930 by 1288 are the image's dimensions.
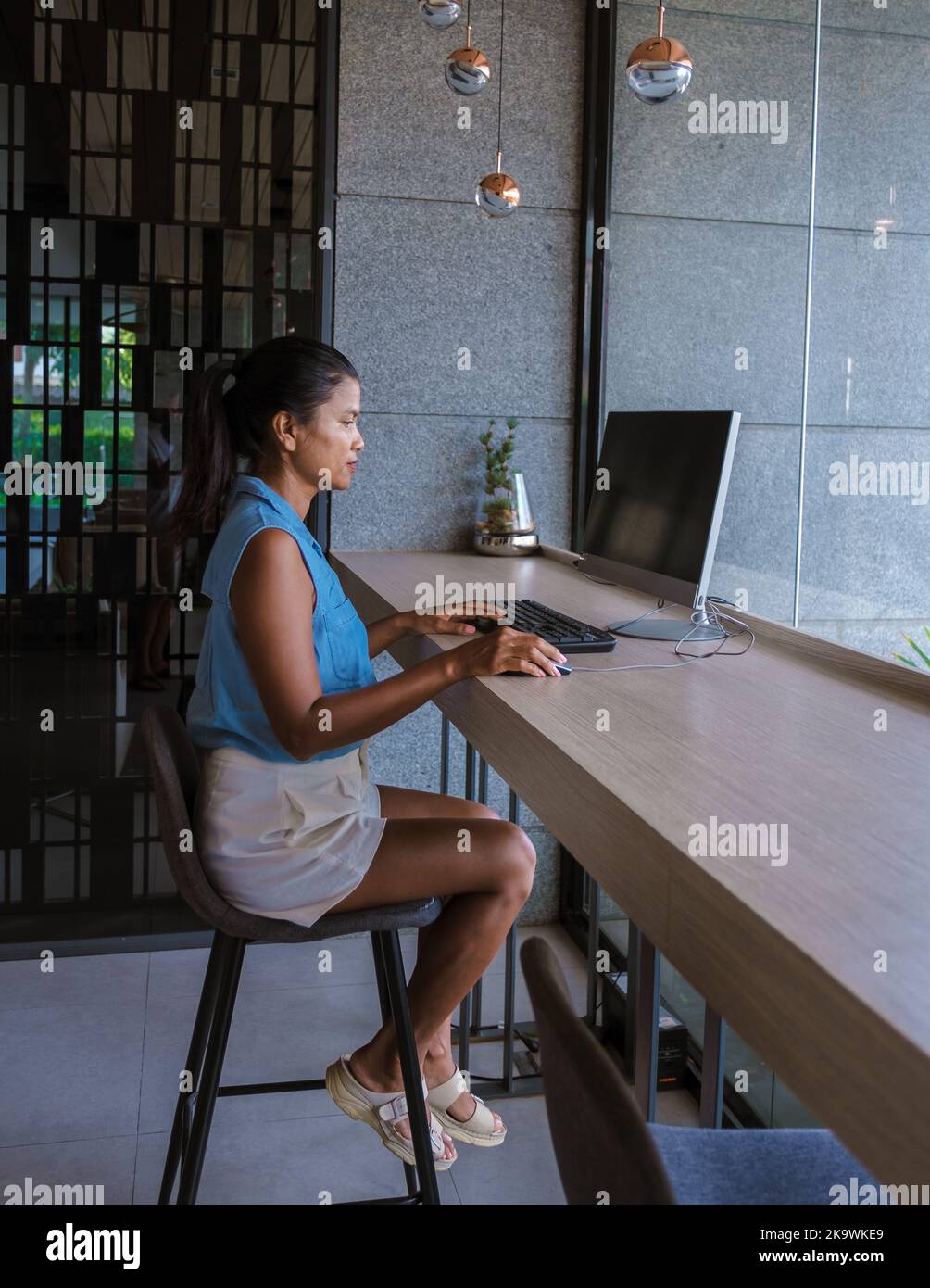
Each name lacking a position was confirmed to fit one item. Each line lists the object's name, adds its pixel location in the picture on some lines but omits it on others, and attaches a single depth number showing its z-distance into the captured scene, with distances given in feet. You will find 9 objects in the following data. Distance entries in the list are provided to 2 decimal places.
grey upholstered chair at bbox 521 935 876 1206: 2.03
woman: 5.58
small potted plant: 10.77
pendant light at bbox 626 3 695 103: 6.14
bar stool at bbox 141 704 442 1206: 5.32
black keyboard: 6.41
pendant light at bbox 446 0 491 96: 8.13
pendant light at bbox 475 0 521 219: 9.36
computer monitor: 6.61
